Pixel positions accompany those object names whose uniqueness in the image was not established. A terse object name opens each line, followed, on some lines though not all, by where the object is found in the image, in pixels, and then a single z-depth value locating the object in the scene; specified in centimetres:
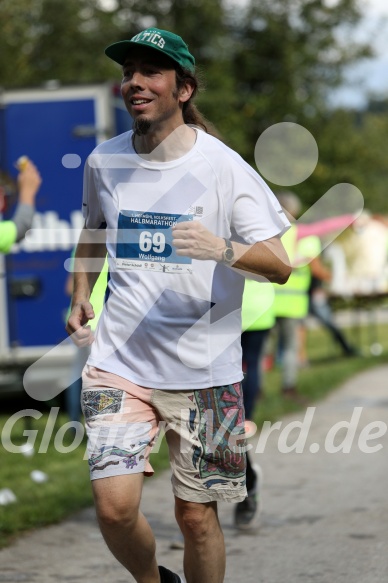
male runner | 828
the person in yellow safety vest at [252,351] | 1288
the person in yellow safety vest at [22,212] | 1046
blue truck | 2334
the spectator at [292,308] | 2341
